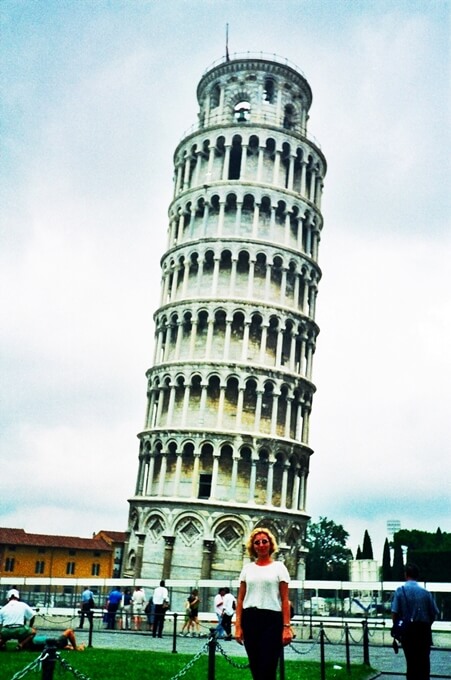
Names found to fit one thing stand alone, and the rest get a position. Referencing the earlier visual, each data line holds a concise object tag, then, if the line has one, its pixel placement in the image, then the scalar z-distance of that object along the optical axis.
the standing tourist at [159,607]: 23.47
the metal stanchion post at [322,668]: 11.55
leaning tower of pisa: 40.44
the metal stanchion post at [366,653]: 15.44
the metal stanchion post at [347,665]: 13.92
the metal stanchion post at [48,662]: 5.45
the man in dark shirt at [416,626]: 9.67
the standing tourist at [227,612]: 22.42
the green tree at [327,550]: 95.88
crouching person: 14.89
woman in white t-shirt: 7.06
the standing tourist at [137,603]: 28.33
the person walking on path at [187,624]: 23.84
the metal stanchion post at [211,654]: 8.71
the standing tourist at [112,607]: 26.19
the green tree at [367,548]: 85.31
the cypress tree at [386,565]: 68.00
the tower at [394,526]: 130.50
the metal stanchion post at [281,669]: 8.77
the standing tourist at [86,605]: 24.70
